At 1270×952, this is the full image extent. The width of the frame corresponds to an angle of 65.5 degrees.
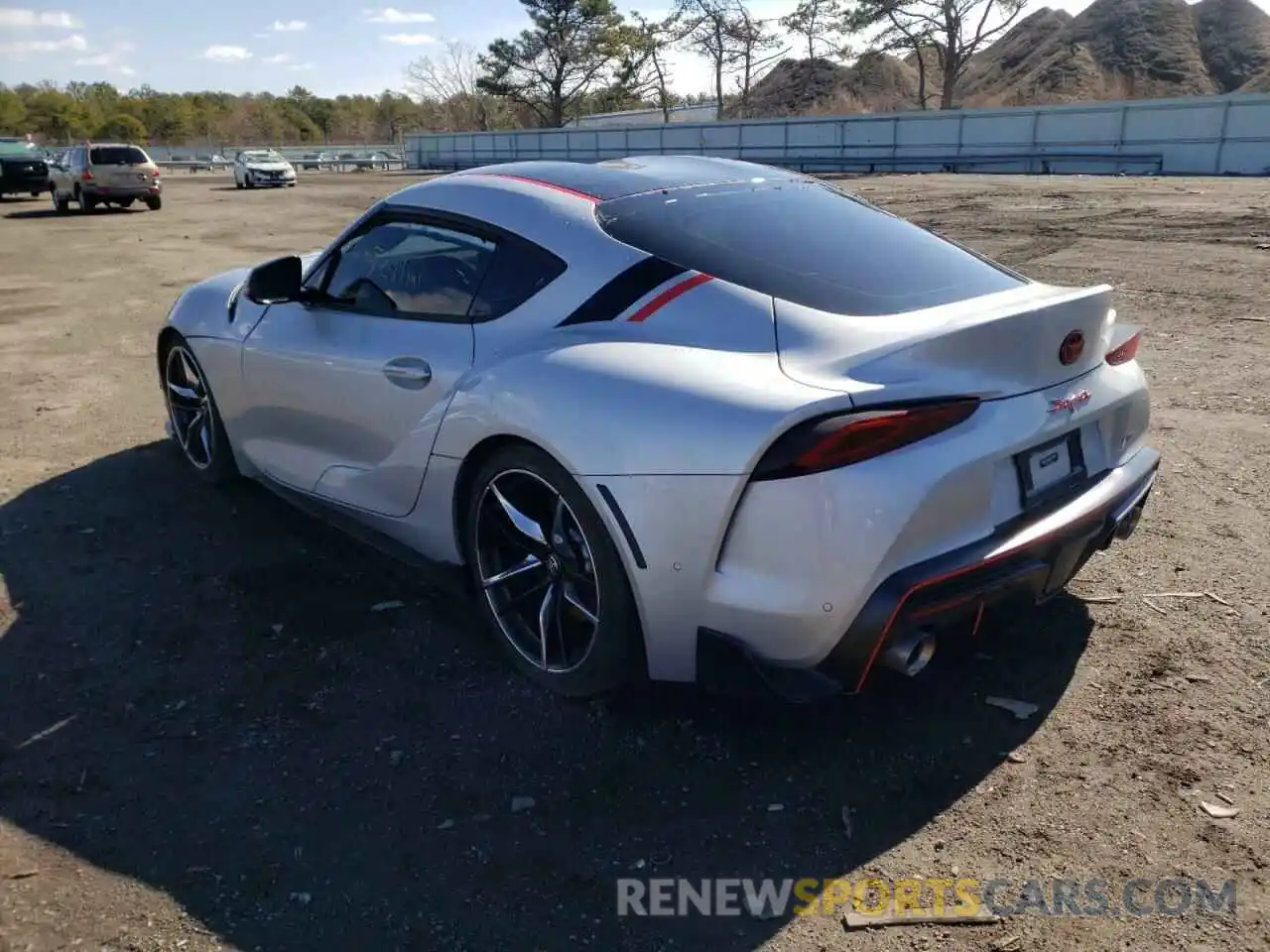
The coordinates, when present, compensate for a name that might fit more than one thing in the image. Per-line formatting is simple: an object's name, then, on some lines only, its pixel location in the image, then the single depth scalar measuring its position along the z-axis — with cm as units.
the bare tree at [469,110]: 7912
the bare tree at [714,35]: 6231
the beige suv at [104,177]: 2553
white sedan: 3819
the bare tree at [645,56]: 6581
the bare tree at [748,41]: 6109
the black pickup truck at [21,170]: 2955
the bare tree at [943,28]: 5344
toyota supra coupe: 246
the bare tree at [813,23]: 5694
